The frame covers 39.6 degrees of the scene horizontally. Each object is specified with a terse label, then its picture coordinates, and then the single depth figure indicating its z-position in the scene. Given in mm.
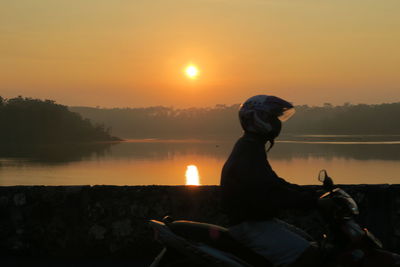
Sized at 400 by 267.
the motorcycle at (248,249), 3160
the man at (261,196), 3299
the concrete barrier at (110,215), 7305
